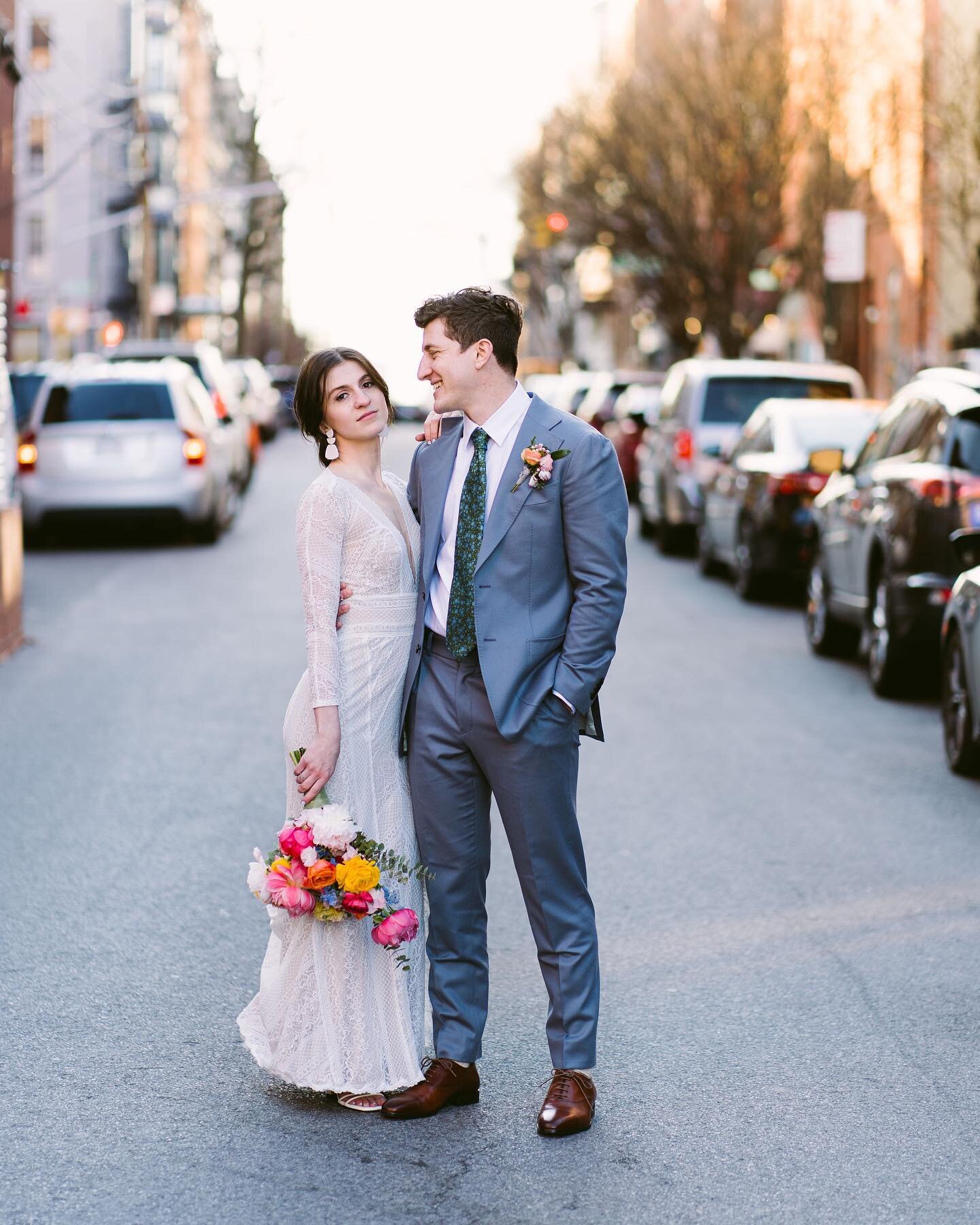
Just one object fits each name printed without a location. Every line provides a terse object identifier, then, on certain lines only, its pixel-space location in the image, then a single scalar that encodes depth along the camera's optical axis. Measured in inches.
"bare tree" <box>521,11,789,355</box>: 1505.9
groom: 186.4
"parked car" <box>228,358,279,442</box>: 1552.7
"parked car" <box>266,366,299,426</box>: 2162.3
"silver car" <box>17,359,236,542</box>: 821.9
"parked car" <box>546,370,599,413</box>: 1397.6
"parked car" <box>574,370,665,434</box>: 1252.5
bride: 193.3
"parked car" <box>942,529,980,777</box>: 363.9
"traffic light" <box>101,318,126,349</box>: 1831.9
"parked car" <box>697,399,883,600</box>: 634.8
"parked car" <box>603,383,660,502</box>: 1059.3
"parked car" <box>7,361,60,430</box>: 936.9
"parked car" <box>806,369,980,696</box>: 450.3
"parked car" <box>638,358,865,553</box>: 796.6
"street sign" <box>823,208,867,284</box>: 1057.5
